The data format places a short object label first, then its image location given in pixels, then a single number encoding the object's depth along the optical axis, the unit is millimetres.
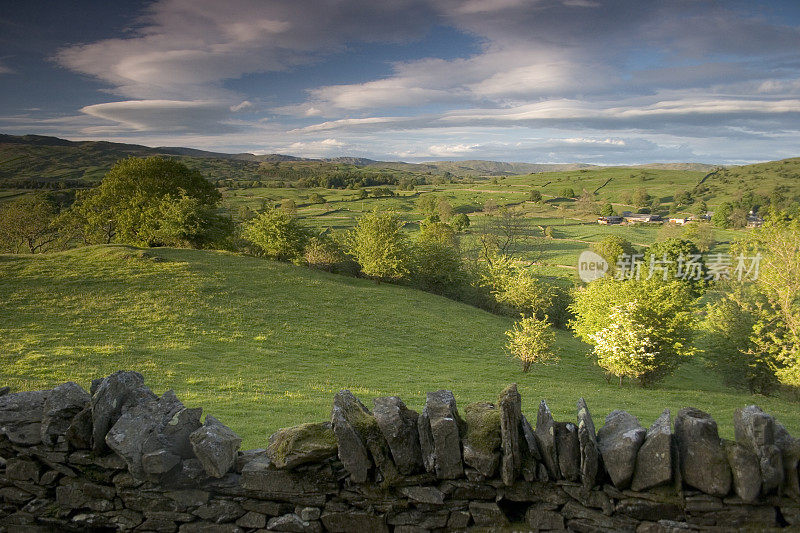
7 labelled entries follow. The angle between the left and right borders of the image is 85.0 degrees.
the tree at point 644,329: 23109
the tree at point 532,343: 25016
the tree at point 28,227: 51562
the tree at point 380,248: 47312
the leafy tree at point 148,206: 46031
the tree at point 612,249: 64938
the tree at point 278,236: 48188
